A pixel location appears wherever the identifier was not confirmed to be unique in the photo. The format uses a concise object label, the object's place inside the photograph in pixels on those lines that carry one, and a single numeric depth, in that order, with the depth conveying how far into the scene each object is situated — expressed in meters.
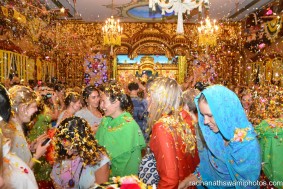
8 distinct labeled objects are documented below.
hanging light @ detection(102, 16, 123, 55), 6.30
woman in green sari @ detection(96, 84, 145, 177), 1.93
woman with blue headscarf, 1.22
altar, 8.66
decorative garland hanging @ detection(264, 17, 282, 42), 5.68
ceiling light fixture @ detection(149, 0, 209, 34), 3.16
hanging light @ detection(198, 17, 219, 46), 6.32
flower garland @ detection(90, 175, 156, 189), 1.00
